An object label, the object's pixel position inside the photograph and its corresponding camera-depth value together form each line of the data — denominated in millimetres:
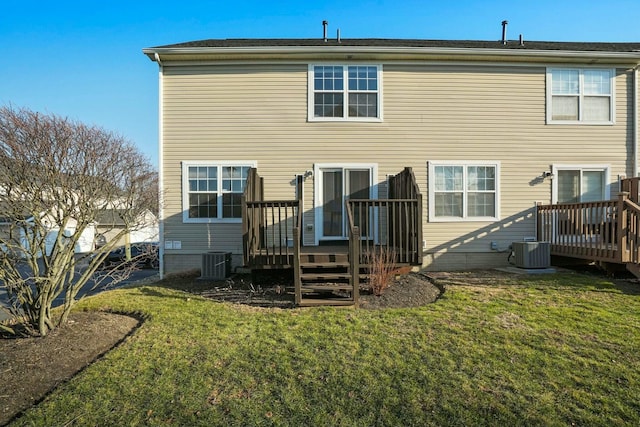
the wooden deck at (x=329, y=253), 5793
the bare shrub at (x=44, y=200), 4137
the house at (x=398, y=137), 9109
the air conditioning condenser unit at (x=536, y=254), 8273
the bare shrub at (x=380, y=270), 6273
